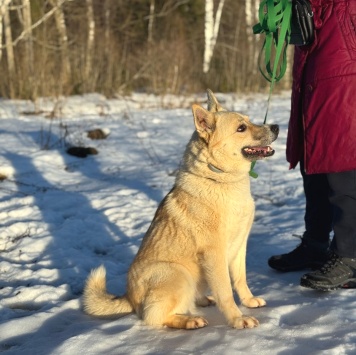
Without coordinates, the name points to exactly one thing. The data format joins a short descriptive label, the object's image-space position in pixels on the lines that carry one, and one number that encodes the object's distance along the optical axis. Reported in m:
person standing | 2.90
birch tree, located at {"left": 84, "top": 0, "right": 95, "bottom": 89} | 13.11
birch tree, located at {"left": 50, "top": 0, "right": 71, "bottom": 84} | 12.35
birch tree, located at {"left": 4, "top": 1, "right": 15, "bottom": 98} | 11.49
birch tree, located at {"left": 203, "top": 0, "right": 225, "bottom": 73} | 18.11
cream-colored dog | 2.80
